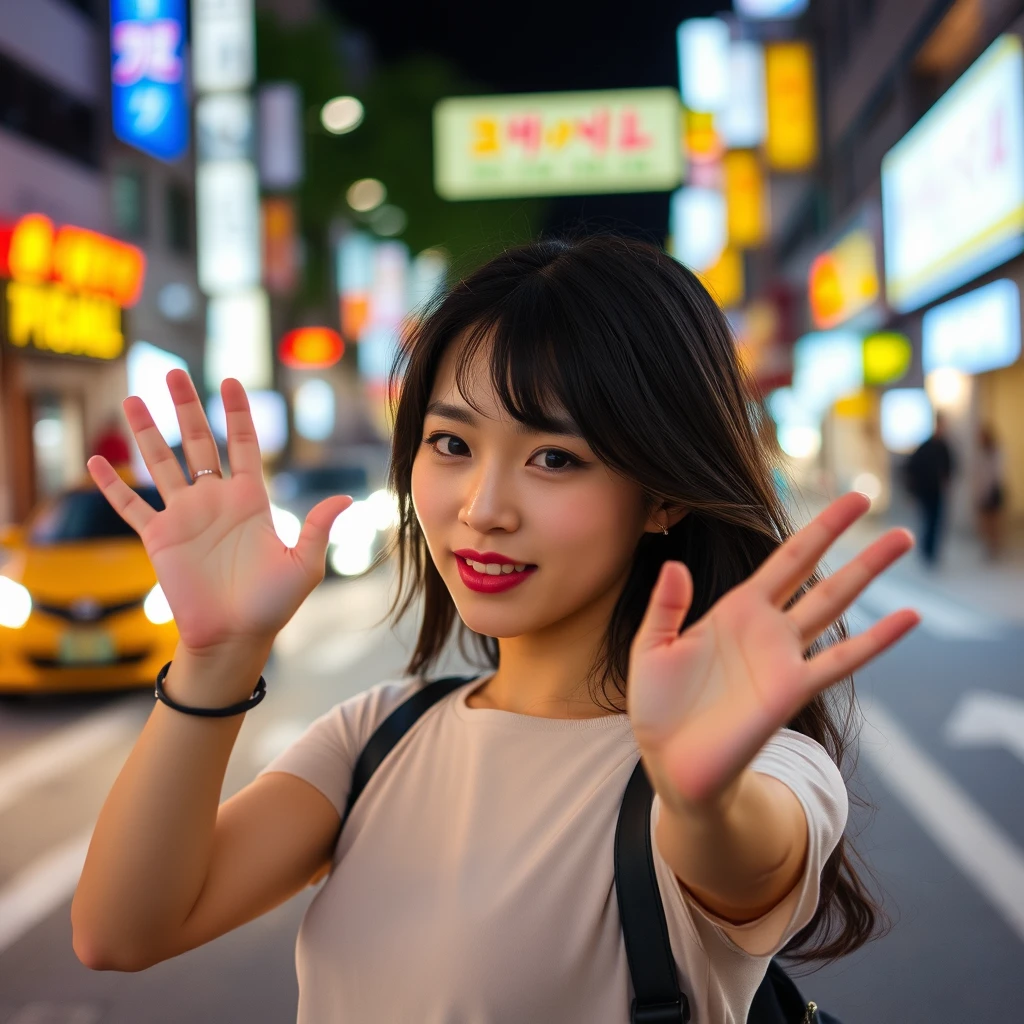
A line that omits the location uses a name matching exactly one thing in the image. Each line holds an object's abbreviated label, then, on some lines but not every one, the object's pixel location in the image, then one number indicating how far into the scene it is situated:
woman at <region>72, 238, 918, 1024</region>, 1.28
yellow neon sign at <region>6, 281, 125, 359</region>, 15.23
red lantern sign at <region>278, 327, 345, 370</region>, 29.47
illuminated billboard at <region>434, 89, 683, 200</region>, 14.19
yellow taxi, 6.93
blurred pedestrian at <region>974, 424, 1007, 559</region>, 14.27
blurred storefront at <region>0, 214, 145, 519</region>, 15.17
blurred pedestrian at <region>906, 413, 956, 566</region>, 14.01
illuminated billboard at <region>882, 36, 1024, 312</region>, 13.38
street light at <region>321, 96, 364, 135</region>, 25.41
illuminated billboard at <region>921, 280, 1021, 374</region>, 14.88
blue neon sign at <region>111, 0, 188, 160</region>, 17.38
